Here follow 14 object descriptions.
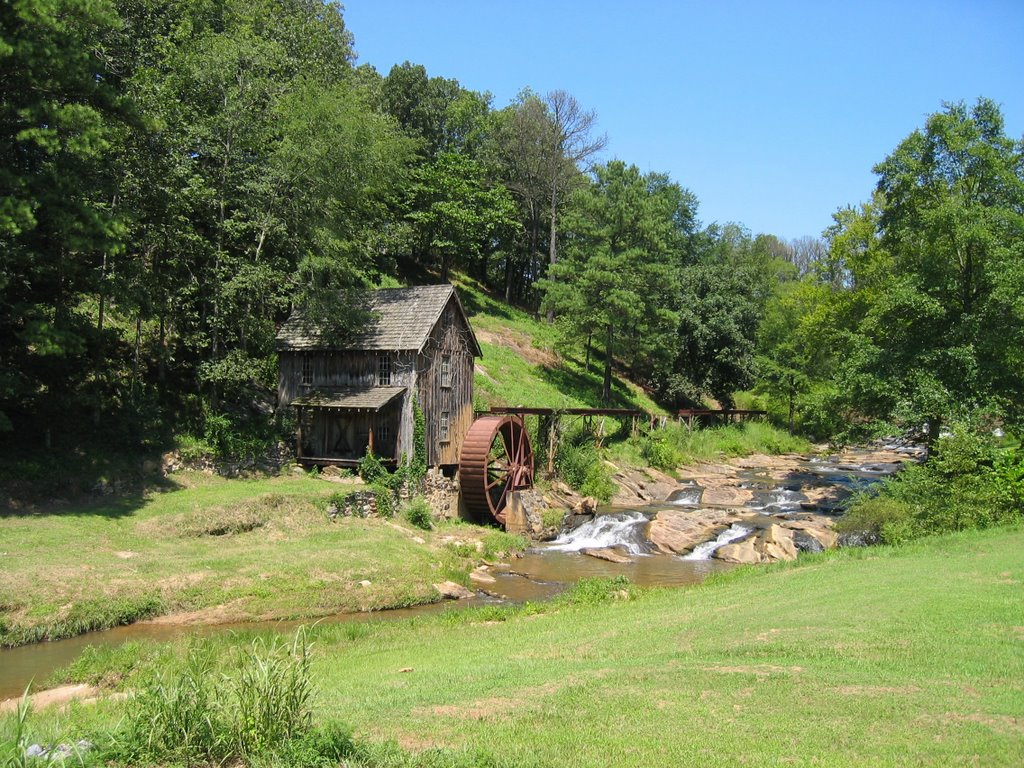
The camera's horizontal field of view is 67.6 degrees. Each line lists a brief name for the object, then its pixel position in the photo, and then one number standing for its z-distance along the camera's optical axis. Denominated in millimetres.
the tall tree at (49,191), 18188
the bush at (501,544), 23517
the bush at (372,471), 25375
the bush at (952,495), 19891
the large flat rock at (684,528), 24750
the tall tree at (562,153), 56500
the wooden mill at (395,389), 26438
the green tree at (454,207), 50125
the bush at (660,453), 39562
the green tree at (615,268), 44281
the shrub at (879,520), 20656
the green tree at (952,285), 26766
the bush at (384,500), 24175
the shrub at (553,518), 27688
